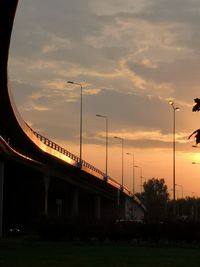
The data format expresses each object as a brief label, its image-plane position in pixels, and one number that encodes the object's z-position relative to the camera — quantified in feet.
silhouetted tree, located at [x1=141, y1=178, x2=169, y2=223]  131.95
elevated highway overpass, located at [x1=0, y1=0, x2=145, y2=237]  140.46
